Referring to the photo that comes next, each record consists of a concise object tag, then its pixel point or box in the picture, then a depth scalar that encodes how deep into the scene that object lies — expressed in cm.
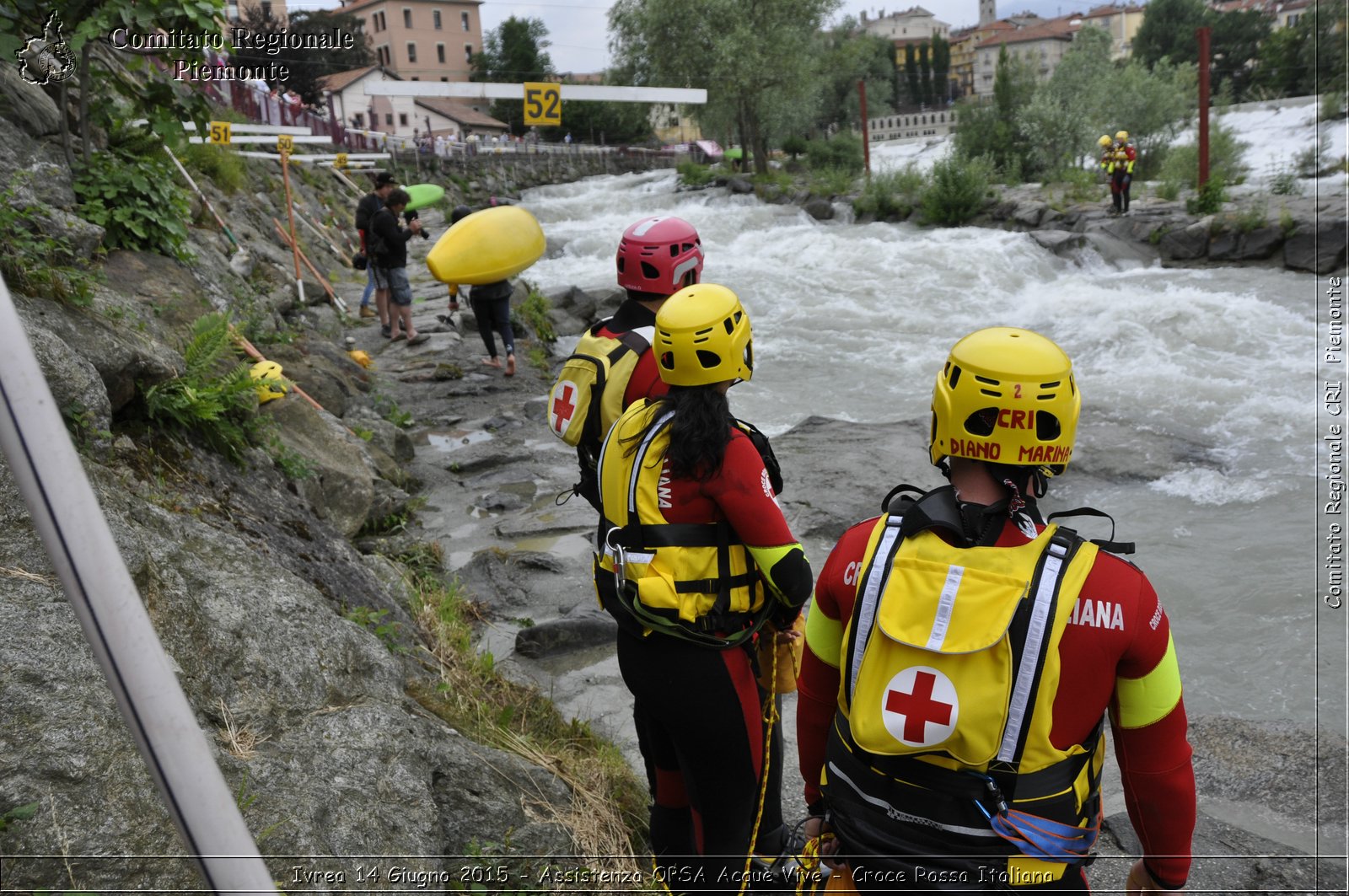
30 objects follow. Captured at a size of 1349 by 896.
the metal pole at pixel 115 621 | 90
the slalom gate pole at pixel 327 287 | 1237
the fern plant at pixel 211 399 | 382
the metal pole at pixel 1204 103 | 1775
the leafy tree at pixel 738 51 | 3322
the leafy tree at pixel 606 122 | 6027
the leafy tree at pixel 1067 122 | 2644
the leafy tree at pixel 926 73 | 10481
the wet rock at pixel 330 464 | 527
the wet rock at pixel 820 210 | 2611
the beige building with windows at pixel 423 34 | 6259
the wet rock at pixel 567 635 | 471
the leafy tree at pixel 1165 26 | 6438
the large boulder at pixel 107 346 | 353
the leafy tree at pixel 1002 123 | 2819
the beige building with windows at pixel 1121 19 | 10831
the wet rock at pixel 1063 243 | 1803
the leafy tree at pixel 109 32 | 514
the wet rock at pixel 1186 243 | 1691
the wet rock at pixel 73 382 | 305
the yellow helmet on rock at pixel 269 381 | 535
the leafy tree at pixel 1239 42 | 5391
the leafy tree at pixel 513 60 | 6538
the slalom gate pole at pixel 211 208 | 949
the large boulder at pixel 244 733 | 187
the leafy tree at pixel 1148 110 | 2619
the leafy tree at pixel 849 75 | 4350
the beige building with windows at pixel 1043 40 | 10981
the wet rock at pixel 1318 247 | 1526
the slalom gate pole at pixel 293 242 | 1114
